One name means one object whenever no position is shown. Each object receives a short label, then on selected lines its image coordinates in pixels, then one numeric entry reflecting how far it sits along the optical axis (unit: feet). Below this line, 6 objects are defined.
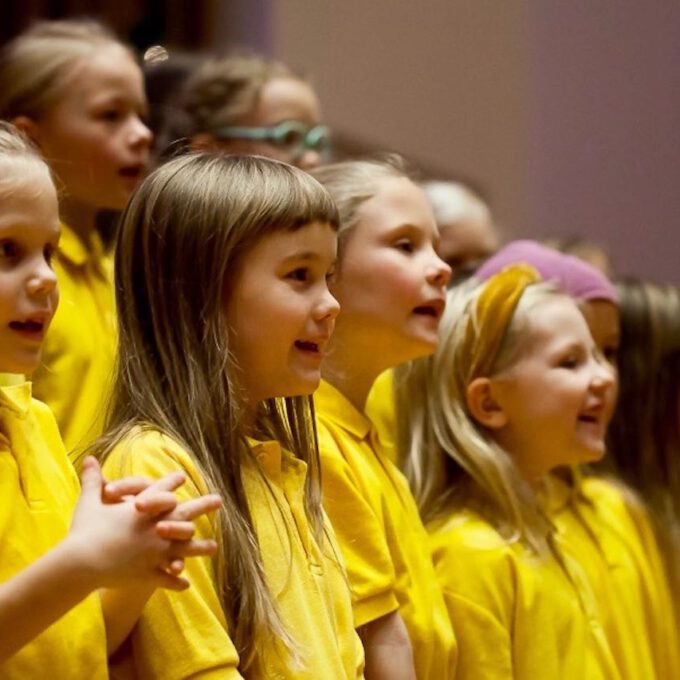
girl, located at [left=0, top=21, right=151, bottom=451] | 17.37
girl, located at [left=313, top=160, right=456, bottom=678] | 13.69
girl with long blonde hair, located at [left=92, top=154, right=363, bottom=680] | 11.19
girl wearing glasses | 21.13
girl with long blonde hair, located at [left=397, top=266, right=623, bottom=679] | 15.53
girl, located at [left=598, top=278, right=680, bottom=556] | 20.20
